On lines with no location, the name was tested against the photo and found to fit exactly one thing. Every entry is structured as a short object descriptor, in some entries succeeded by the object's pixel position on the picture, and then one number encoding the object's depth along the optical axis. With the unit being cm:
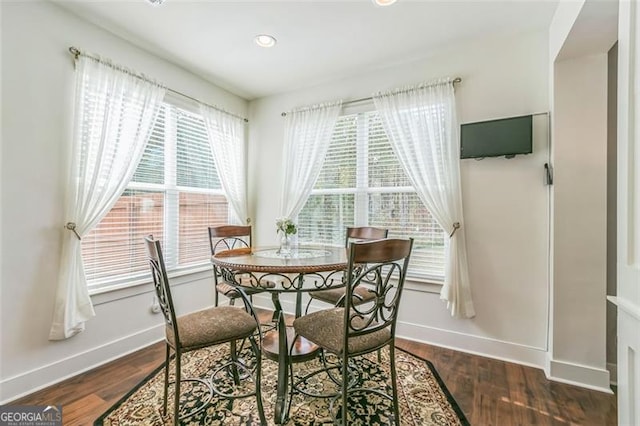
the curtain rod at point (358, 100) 288
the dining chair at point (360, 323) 139
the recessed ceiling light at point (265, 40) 240
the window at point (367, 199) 279
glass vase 225
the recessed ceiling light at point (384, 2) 198
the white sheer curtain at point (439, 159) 248
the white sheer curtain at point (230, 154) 328
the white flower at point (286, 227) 223
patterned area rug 166
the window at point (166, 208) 243
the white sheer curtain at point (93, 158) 206
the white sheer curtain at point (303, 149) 320
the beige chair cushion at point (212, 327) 156
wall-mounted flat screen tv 227
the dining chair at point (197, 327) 151
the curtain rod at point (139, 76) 213
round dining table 165
